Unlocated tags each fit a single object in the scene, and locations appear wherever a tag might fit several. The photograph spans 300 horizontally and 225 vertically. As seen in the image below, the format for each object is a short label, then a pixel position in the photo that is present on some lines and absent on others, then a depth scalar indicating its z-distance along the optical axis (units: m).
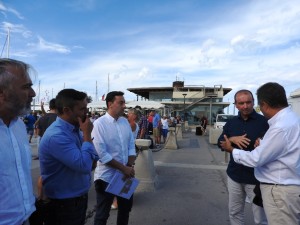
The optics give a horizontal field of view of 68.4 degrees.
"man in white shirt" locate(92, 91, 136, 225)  2.63
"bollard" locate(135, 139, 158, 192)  4.97
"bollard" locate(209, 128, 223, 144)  12.83
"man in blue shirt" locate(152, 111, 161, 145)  12.31
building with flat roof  37.66
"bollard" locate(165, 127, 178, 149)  11.09
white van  17.63
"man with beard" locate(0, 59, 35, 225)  1.28
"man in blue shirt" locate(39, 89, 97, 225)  1.84
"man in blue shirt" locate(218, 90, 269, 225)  2.60
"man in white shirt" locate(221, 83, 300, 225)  1.95
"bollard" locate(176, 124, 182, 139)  16.55
